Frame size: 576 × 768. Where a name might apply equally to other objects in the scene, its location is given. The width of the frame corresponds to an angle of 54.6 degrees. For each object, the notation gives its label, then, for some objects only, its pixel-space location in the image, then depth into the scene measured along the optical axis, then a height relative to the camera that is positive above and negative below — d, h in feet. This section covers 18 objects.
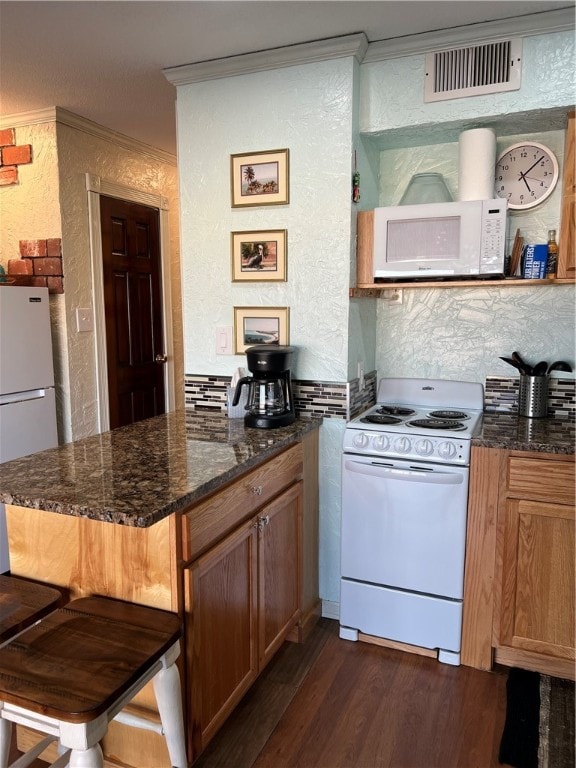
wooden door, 11.15 -0.07
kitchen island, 4.59 -2.09
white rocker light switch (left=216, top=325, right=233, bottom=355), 8.16 -0.48
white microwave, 6.86 +0.82
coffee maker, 7.06 -1.05
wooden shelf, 6.98 +0.28
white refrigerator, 8.82 -1.15
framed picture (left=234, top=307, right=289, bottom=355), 7.86 -0.29
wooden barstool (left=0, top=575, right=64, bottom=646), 4.28 -2.41
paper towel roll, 7.27 +1.86
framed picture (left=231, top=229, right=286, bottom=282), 7.72 +0.70
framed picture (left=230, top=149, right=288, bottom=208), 7.59 +1.75
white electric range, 6.75 -2.78
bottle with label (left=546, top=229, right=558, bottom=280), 7.08 +0.60
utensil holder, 7.60 -1.23
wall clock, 7.59 +1.79
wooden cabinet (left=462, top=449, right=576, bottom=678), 6.38 -3.00
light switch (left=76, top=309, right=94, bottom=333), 10.35 -0.26
